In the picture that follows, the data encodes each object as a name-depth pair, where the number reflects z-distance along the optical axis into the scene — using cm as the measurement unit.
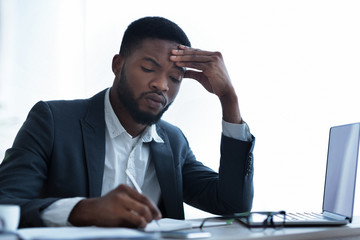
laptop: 115
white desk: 95
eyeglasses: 109
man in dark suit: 139
